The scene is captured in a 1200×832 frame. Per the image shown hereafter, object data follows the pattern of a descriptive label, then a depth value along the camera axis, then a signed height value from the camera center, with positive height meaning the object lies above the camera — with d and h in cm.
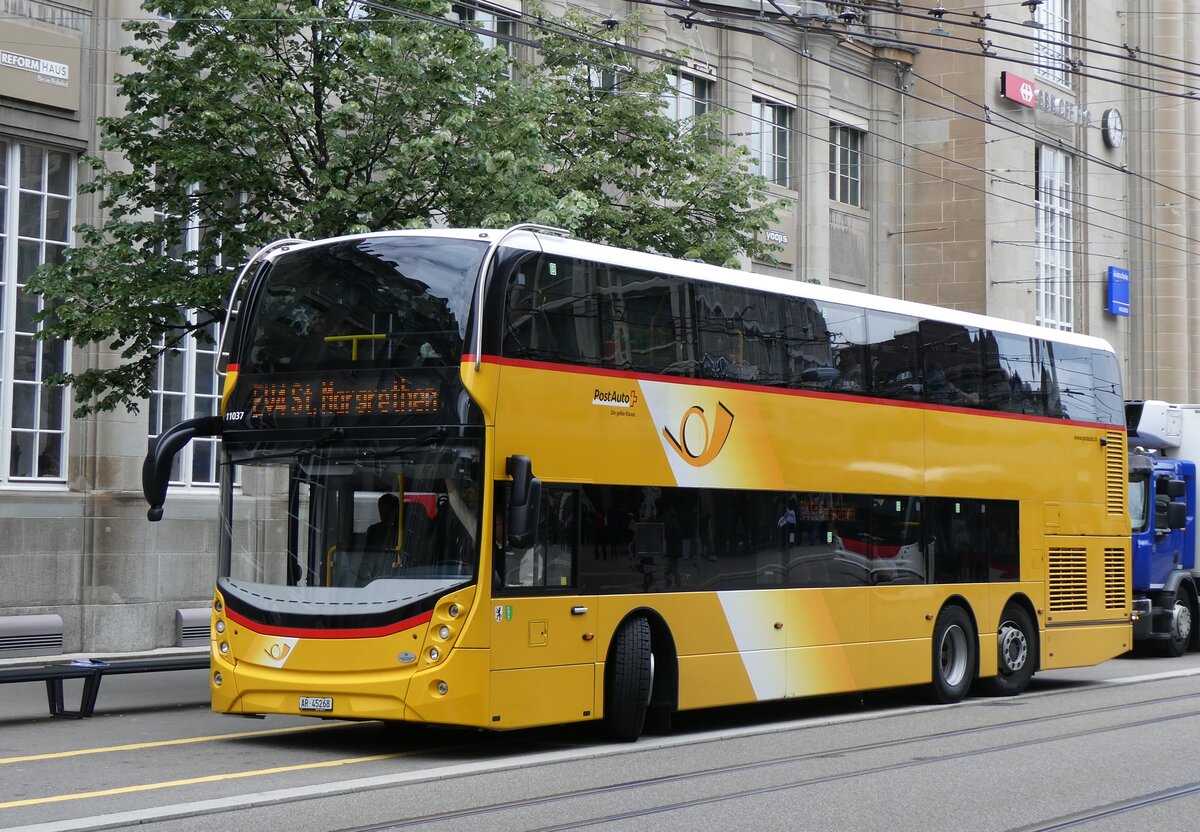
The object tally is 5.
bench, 1375 -145
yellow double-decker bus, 1161 +20
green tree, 1645 +359
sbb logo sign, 4019 +1041
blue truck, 2345 -15
